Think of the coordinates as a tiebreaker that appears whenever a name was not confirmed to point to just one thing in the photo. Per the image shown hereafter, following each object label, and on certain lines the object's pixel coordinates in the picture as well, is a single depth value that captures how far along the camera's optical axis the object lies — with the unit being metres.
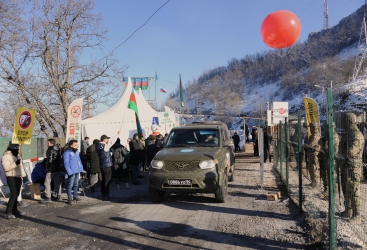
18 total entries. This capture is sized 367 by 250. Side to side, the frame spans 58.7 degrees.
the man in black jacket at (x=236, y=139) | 25.27
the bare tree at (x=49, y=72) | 15.69
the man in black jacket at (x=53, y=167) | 8.77
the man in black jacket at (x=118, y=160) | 10.35
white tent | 15.29
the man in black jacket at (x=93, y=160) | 9.45
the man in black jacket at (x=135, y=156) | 11.21
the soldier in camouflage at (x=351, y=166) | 4.23
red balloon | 7.05
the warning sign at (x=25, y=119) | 8.77
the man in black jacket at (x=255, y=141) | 19.23
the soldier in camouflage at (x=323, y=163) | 6.69
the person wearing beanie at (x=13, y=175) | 7.13
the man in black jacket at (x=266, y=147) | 16.06
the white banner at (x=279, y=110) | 16.00
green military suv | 7.52
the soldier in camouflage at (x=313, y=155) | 8.19
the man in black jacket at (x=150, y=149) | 12.72
